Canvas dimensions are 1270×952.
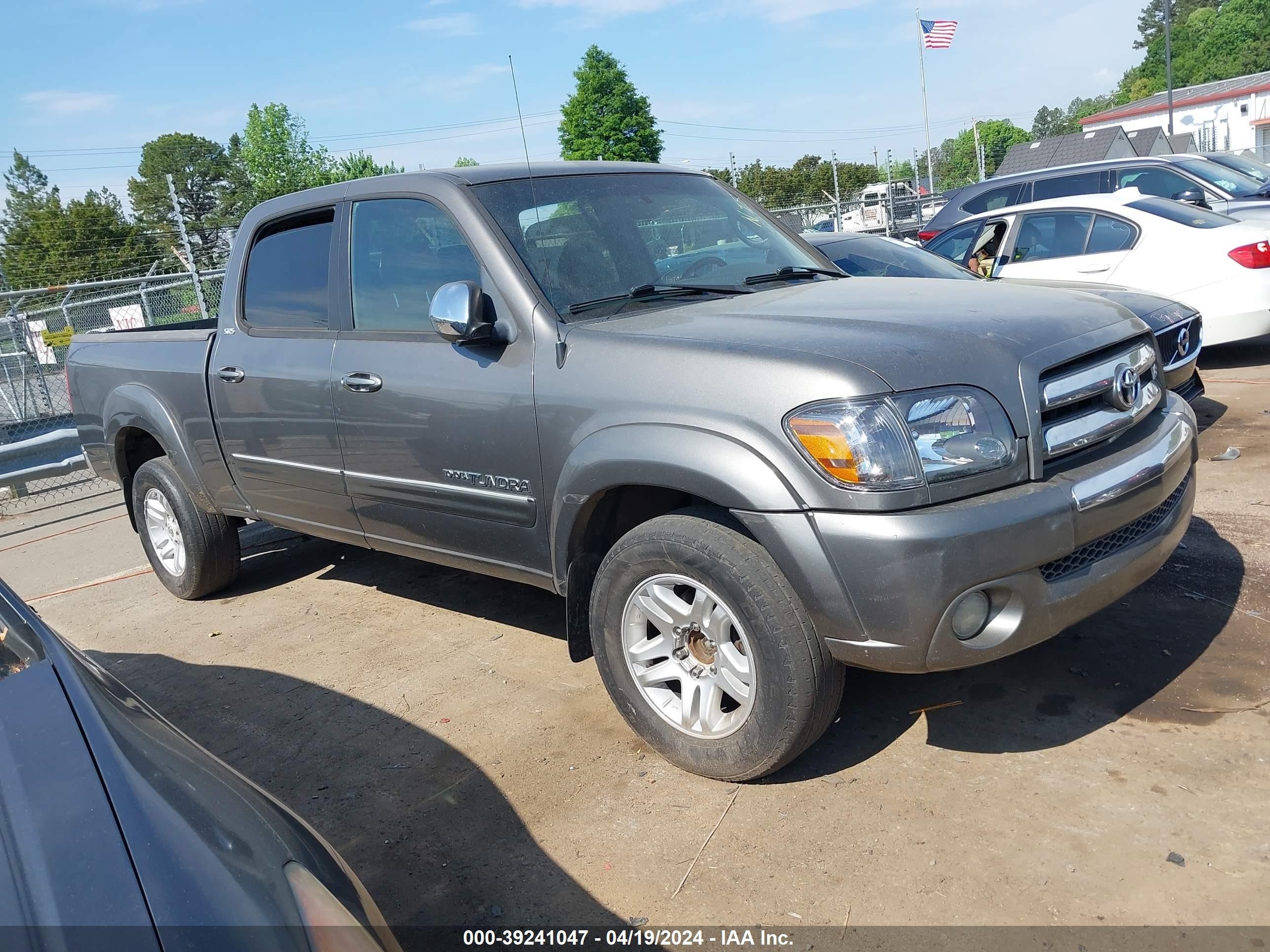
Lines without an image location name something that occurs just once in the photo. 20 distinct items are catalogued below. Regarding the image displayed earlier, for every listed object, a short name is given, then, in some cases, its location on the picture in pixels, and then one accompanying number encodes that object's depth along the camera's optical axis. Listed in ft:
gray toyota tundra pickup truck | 8.57
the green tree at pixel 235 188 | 314.35
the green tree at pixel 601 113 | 201.57
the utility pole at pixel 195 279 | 48.39
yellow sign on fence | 51.52
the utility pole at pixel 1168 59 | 98.84
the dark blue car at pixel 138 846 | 4.63
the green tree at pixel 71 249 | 192.34
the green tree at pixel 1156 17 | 393.50
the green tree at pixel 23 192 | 253.24
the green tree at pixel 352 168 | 243.81
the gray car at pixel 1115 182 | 37.24
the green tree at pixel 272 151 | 232.12
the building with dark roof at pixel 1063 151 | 102.22
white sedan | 24.31
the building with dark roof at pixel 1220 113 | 217.36
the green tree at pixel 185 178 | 313.73
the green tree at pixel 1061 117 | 465.88
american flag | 96.89
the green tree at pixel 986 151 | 336.70
